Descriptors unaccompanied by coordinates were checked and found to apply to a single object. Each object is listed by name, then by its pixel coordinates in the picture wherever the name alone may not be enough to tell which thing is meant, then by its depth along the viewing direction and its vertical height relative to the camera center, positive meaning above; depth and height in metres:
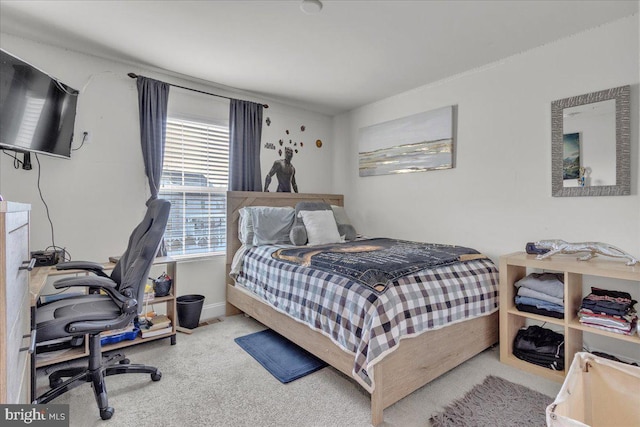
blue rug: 2.17 -1.10
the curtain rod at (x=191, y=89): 2.83 +1.28
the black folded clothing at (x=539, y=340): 2.15 -0.90
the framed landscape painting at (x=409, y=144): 3.19 +0.79
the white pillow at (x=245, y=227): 3.19 -0.15
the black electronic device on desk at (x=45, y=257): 2.15 -0.32
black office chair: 1.65 -0.56
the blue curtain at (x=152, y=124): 2.89 +0.83
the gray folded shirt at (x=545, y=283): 2.17 -0.50
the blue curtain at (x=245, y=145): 3.49 +0.78
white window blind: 3.16 +0.29
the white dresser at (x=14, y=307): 0.76 -0.29
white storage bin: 1.38 -0.81
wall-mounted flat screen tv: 1.90 +0.71
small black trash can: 2.91 -0.94
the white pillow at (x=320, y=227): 3.17 -0.14
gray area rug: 1.65 -1.10
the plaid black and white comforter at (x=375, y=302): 1.66 -0.56
